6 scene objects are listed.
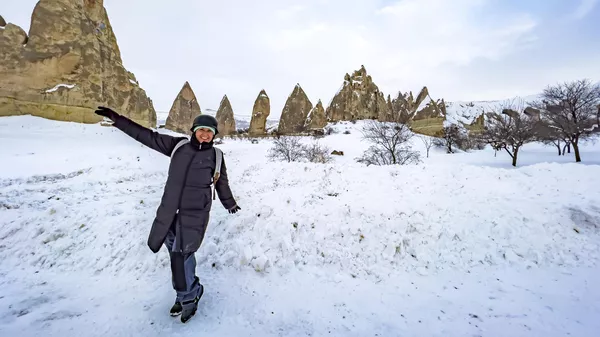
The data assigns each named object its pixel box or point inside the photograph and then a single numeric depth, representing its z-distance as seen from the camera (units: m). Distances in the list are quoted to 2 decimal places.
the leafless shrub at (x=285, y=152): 17.10
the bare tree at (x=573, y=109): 17.03
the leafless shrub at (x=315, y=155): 16.91
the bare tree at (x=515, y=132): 18.94
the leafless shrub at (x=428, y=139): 34.97
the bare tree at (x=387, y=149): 17.67
